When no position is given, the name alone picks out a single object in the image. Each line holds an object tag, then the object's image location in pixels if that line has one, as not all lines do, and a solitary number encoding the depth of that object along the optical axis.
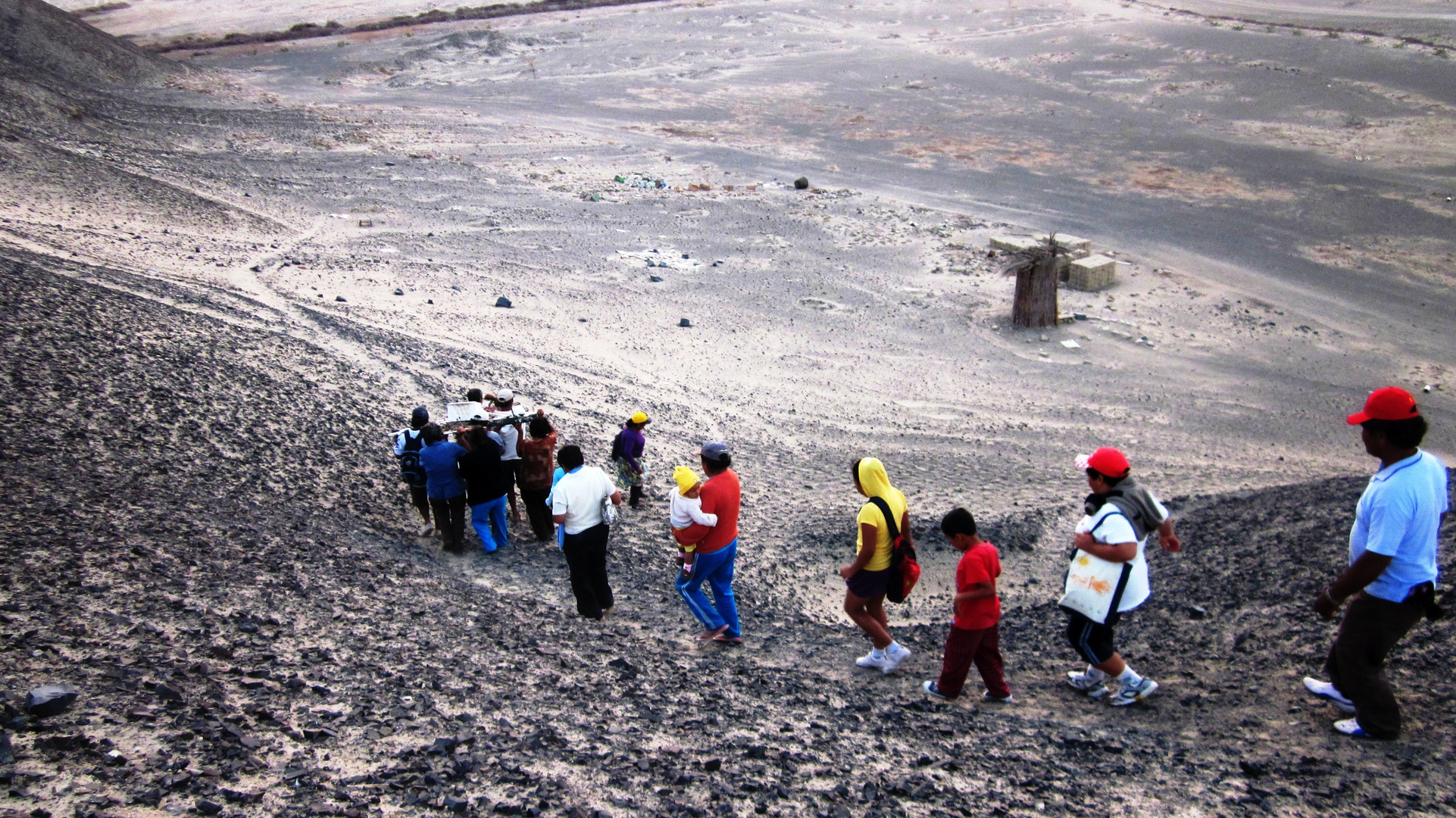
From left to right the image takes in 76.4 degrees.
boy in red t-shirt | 5.12
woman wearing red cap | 4.95
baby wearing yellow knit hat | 5.93
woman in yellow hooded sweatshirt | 5.65
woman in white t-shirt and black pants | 6.19
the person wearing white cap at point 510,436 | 7.79
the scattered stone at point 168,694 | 4.52
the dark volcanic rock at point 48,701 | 4.19
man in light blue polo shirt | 4.43
